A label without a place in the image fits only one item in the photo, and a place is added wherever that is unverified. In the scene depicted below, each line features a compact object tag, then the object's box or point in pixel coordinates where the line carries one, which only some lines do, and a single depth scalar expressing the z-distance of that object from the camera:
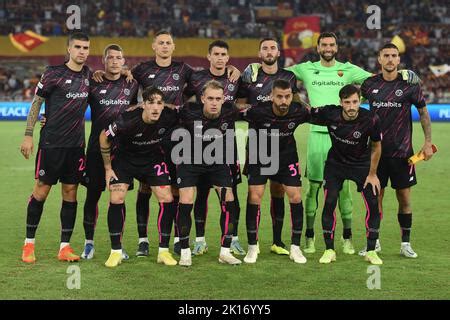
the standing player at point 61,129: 15.45
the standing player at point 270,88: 16.27
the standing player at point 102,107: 15.82
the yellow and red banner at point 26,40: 65.56
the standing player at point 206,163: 15.41
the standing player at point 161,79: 16.19
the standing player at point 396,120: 16.14
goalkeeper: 16.84
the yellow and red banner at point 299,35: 65.19
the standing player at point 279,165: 15.61
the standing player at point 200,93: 16.19
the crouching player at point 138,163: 15.05
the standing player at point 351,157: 15.36
